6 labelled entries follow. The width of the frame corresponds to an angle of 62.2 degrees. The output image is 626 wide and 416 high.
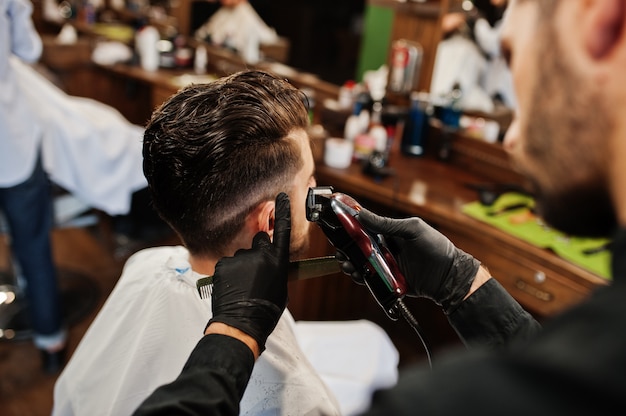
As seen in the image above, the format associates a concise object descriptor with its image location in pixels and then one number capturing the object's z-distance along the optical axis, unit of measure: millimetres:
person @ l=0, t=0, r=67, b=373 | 1988
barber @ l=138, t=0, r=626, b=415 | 403
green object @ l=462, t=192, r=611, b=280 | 1723
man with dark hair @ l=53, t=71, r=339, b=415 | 1112
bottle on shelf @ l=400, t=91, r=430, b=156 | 2629
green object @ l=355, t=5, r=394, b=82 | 2953
